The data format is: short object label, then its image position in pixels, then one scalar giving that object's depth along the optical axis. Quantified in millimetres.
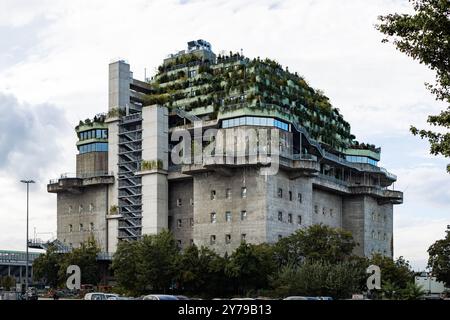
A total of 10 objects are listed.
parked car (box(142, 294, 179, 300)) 44934
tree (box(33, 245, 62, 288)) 123000
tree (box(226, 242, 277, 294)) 99062
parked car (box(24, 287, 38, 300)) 77700
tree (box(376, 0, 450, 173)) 24906
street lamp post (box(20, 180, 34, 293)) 100038
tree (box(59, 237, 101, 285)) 119731
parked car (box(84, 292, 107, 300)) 58244
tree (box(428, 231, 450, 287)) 107875
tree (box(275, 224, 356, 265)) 104312
